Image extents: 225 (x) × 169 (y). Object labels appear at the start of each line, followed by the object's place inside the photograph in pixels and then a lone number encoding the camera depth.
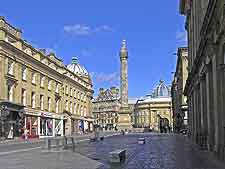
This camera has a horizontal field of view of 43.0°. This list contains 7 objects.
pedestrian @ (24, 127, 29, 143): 36.64
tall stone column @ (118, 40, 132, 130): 66.99
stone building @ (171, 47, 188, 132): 46.41
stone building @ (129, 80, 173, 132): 94.72
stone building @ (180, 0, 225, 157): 12.22
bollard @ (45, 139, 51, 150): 19.59
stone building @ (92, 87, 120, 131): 104.20
